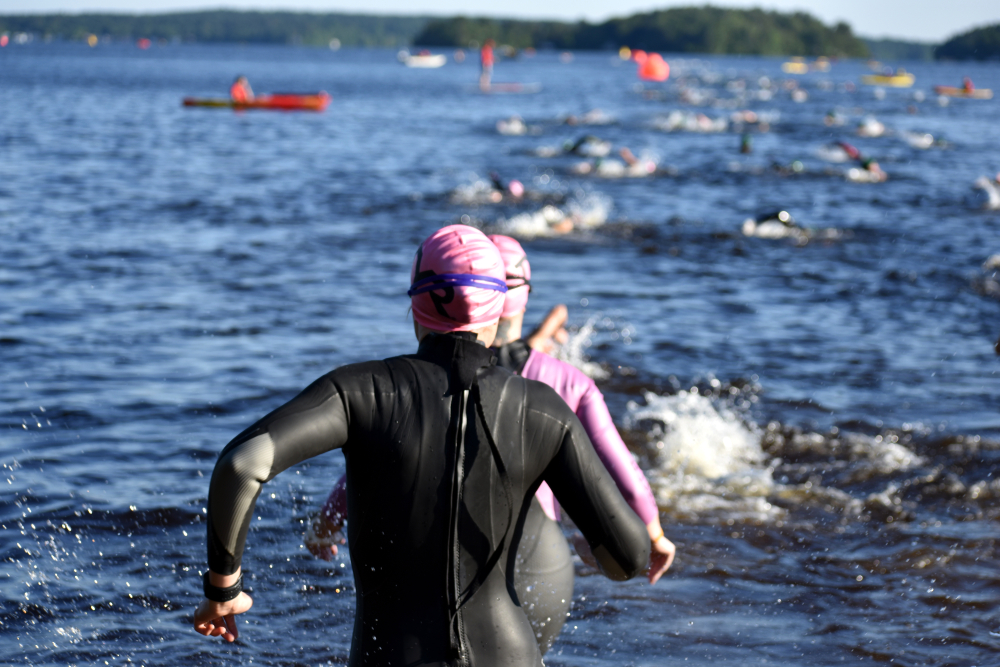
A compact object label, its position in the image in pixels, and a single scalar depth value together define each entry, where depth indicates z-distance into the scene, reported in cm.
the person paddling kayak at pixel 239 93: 4451
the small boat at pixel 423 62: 13725
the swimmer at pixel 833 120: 4203
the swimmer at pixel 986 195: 2183
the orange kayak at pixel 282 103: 4294
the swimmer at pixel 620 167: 2594
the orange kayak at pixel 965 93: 7074
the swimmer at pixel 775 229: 1808
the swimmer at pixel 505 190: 2066
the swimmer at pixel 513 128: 3862
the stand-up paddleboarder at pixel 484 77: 6213
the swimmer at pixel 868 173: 2578
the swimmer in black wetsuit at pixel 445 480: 246
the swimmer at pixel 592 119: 4362
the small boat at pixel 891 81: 9312
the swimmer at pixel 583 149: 2969
